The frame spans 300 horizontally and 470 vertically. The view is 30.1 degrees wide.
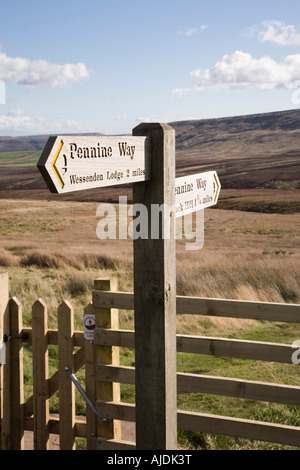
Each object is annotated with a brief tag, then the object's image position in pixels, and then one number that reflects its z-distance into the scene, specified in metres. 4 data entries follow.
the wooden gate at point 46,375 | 4.30
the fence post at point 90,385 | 4.29
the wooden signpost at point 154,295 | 2.94
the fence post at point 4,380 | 4.34
